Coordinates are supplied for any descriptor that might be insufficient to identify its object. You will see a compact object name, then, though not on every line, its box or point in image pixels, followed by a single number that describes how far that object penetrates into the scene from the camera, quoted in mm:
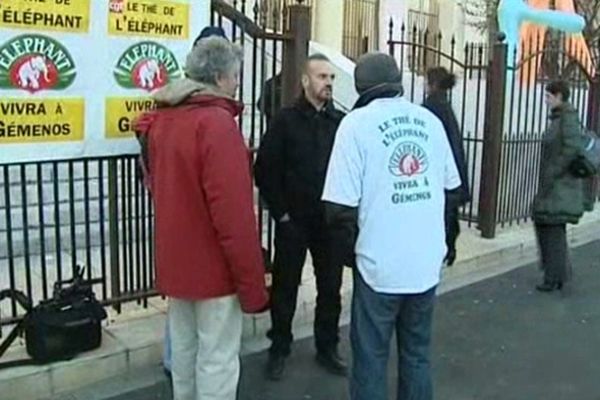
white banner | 3951
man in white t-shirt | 3291
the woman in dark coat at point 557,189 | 6184
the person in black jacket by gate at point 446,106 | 5938
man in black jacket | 4250
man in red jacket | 3174
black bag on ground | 4145
